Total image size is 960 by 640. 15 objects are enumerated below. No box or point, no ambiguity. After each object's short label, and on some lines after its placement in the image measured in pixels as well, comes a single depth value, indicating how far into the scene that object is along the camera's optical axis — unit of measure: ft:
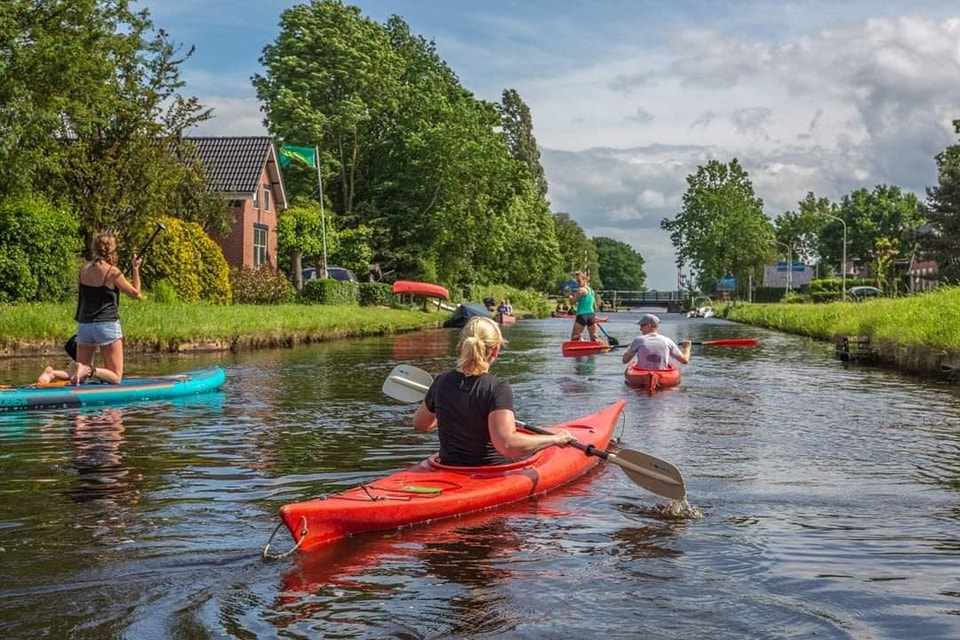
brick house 144.56
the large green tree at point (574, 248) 350.43
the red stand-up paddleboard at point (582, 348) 71.81
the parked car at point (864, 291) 196.11
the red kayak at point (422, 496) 20.06
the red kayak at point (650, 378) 50.52
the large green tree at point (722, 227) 279.90
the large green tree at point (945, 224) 190.80
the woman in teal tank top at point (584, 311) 76.17
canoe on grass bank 157.28
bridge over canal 347.30
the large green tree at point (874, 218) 326.03
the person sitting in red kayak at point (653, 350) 50.62
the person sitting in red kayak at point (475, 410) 22.72
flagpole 147.02
